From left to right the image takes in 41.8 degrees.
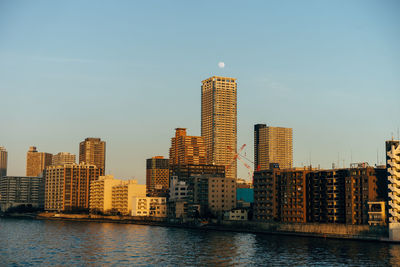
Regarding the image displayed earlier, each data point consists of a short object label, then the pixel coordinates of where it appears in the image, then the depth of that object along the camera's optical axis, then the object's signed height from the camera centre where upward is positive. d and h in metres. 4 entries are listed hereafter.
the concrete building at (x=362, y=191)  173.75 +0.29
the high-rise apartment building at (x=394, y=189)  149.25 +0.91
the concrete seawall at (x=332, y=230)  156.12 -12.52
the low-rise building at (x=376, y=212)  163.88 -6.47
